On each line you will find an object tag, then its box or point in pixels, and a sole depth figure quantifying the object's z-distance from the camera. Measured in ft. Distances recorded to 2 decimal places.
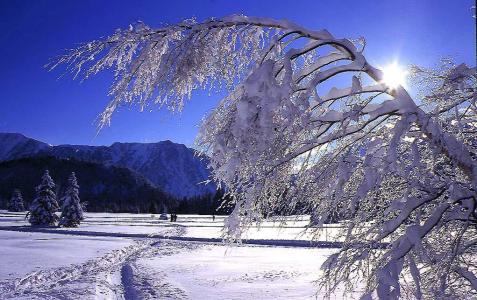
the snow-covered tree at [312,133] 9.96
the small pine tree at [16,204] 274.36
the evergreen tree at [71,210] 124.67
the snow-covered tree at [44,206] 125.39
